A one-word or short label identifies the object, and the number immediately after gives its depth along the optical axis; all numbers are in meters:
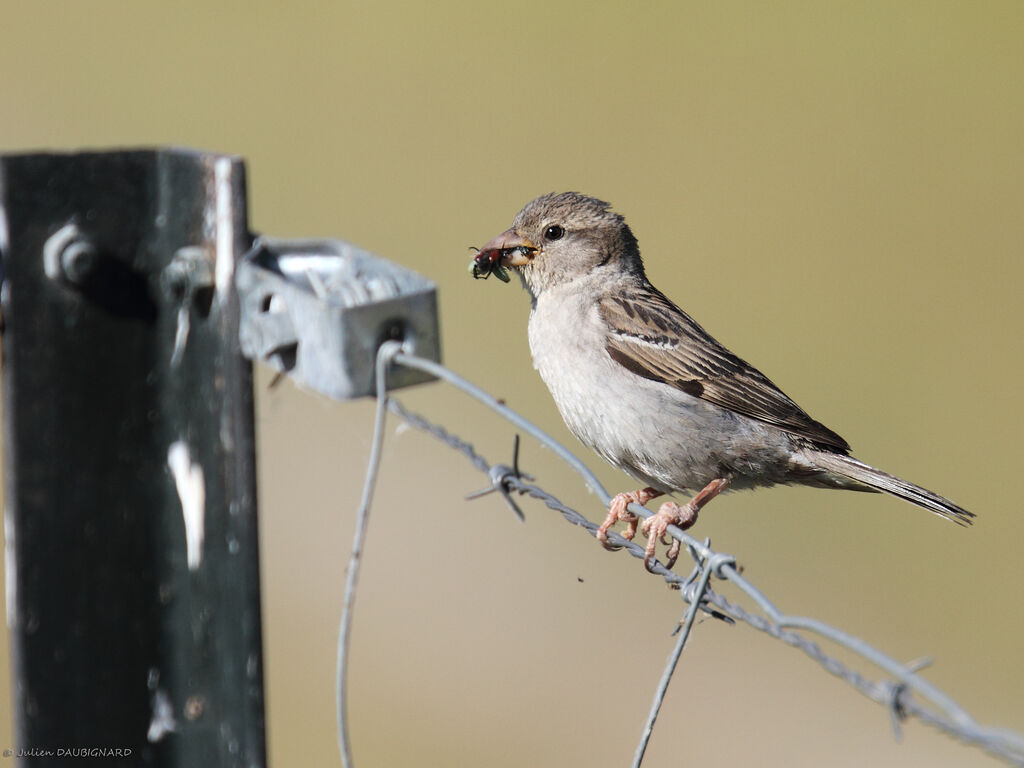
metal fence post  5.75
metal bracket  5.89
